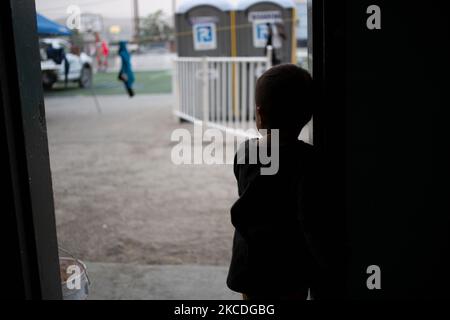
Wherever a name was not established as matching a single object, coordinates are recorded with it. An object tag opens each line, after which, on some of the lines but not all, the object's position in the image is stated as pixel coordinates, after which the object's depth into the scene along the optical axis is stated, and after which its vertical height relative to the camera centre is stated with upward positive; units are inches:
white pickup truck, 626.6 -3.7
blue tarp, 355.3 +29.0
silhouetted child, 66.4 -18.0
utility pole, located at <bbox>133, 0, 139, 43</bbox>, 1492.4 +141.3
